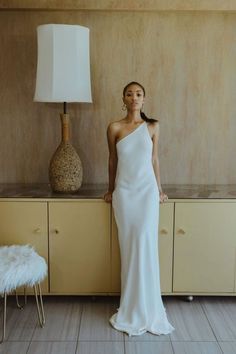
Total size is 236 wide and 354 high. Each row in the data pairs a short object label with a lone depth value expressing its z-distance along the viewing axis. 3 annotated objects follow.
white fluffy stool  2.14
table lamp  2.43
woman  2.32
